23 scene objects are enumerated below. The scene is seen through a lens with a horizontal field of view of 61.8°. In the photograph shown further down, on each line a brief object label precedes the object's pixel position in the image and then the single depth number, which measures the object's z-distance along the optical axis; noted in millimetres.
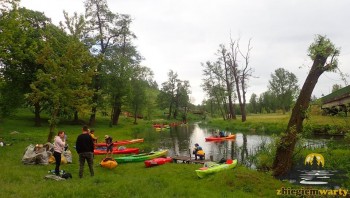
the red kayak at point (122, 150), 24973
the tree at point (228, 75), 58788
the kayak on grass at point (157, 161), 18828
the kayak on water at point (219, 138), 35859
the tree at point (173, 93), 96438
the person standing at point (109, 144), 21281
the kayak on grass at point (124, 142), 29852
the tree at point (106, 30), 43312
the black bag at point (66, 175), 13584
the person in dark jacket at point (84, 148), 14016
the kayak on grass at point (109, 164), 17594
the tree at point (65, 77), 20500
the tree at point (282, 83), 93500
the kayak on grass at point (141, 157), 20438
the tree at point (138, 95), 60781
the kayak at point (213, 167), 15023
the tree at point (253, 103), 123094
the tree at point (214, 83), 67562
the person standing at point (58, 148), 14688
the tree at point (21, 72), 33219
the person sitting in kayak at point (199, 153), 21664
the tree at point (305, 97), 13172
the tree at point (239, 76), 52531
